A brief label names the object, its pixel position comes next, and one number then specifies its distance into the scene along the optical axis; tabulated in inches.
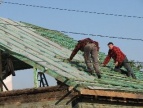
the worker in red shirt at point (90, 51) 562.9
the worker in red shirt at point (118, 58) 645.3
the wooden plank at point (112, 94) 492.7
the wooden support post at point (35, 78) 522.0
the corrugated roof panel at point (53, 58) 517.3
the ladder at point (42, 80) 647.8
